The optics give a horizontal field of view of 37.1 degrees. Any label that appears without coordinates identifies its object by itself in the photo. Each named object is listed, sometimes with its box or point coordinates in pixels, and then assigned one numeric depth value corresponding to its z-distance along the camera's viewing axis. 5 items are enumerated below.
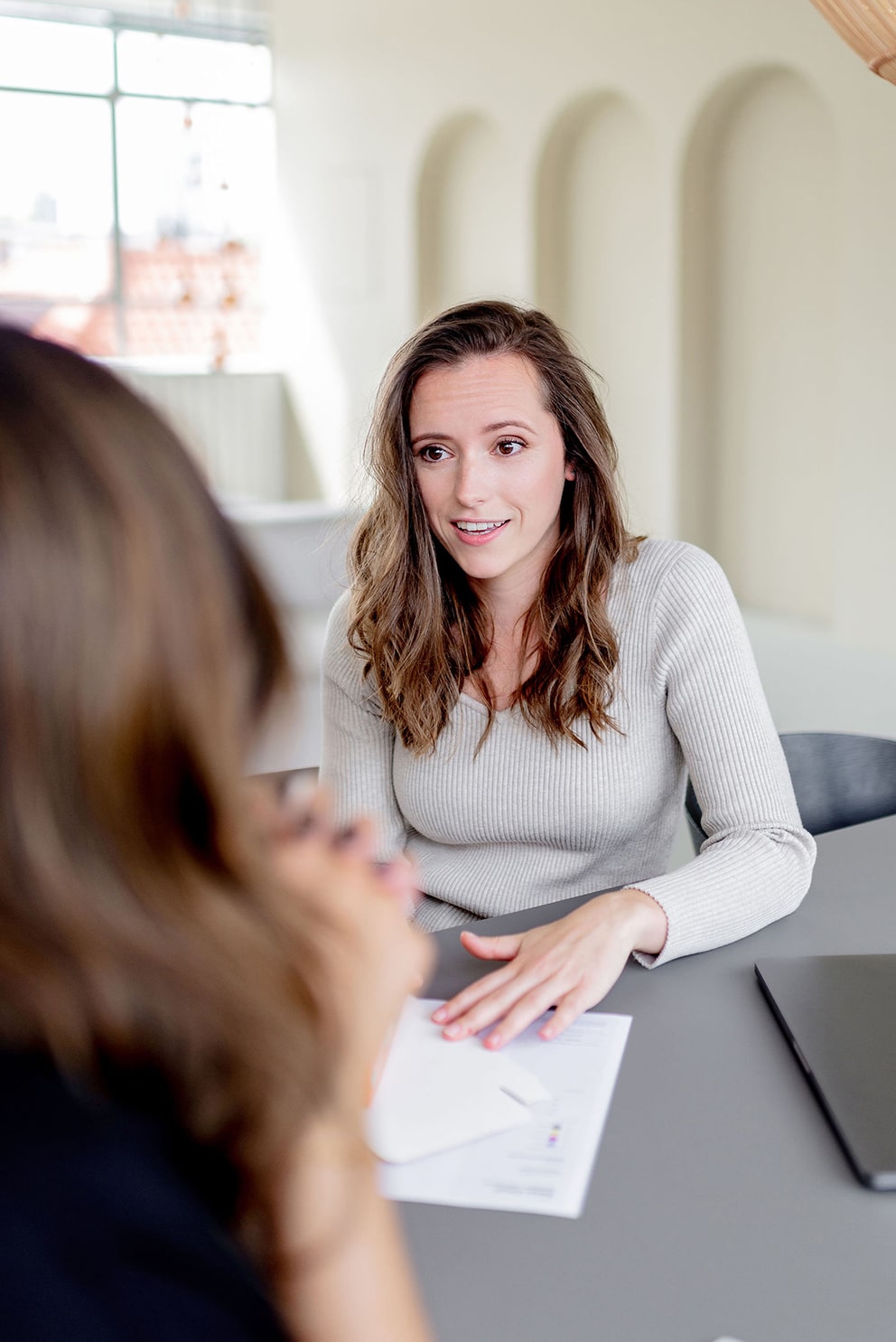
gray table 0.84
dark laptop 1.01
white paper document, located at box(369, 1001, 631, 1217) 0.97
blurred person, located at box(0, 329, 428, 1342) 0.53
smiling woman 1.75
